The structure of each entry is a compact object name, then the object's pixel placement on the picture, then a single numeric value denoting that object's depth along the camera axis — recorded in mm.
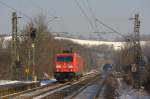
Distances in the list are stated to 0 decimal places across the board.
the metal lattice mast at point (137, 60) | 41684
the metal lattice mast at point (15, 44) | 52200
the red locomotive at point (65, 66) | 54438
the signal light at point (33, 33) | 43756
